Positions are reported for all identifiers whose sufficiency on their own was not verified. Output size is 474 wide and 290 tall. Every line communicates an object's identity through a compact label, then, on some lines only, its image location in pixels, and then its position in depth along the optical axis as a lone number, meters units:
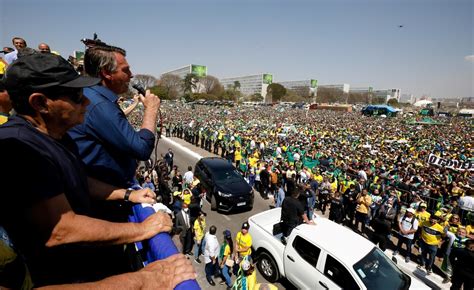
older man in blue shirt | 1.68
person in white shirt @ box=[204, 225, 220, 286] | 6.27
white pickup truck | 4.82
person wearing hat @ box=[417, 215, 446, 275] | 7.35
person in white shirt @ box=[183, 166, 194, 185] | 11.11
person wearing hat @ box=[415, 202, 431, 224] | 7.84
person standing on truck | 6.21
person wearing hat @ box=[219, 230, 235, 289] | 6.34
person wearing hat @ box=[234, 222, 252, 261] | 6.37
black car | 10.09
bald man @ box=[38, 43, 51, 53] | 4.58
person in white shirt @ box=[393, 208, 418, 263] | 7.77
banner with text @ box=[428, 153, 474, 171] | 14.10
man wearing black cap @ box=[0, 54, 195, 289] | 0.94
